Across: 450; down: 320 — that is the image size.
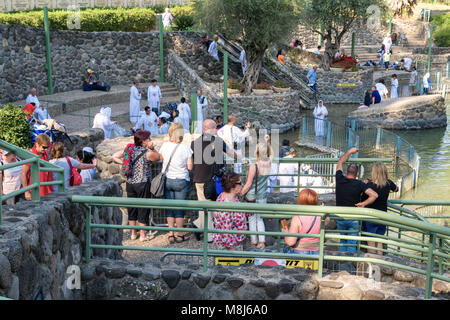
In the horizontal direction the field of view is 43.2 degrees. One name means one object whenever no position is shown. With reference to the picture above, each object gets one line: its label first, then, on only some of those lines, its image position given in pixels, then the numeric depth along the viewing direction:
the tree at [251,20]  21.77
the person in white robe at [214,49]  25.41
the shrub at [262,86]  23.47
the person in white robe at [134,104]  19.61
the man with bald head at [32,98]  17.06
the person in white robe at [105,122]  15.34
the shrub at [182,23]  26.25
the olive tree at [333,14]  29.25
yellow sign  6.01
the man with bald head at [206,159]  8.13
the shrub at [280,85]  24.27
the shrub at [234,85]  22.78
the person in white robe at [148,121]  16.21
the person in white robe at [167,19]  26.19
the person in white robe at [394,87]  26.95
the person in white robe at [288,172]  11.24
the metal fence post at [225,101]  17.82
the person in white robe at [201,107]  18.68
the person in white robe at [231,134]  11.64
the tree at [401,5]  45.91
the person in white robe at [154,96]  20.44
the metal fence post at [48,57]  21.38
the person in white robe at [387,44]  34.31
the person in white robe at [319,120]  19.66
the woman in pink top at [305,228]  5.89
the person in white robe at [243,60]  25.49
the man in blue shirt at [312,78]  29.02
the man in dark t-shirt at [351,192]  7.18
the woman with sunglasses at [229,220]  6.50
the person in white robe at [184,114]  17.61
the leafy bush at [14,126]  11.83
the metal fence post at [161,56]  25.11
